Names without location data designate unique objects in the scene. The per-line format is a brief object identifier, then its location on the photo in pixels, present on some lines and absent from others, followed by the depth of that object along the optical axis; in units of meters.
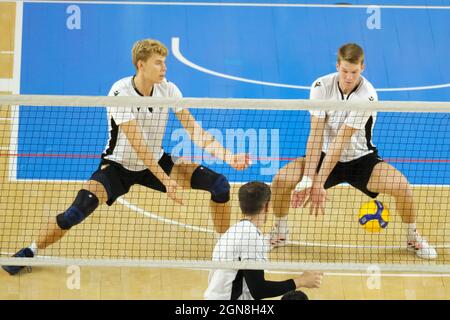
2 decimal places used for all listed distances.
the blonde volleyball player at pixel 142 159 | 15.69
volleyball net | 14.46
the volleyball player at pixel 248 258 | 13.01
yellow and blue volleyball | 17.89
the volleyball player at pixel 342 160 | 15.89
